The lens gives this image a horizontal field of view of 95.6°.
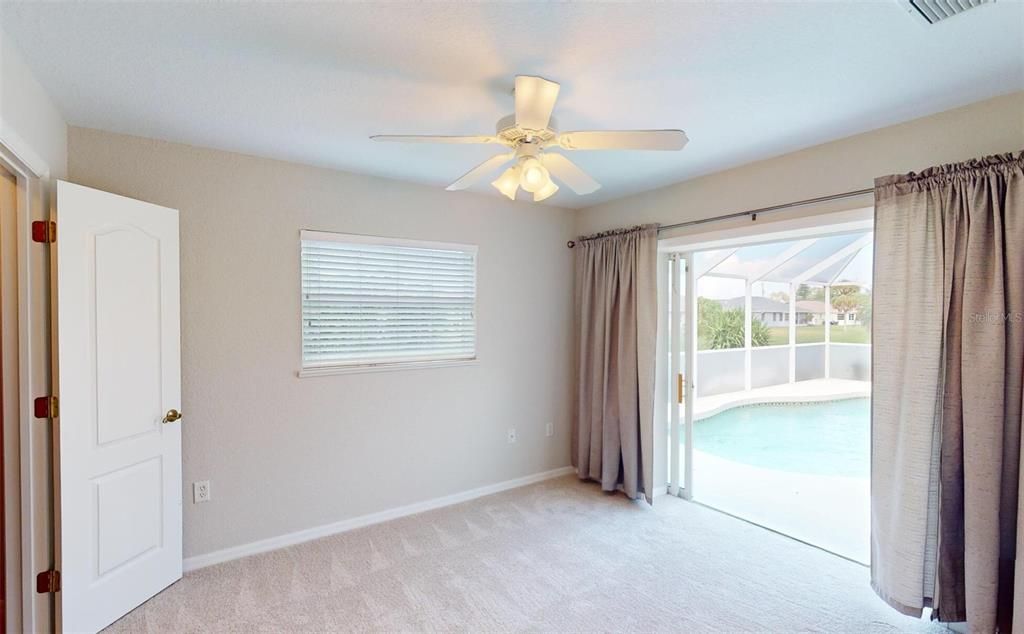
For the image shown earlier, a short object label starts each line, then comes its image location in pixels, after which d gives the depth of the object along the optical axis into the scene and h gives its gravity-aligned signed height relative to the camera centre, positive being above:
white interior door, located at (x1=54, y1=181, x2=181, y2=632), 2.05 -0.47
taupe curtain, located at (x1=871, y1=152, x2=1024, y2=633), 1.96 -0.37
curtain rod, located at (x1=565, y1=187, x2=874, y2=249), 2.53 +0.62
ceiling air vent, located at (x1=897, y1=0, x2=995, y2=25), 1.42 +0.94
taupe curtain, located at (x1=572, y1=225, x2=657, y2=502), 3.58 -0.41
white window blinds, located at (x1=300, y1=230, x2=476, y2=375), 3.13 +0.04
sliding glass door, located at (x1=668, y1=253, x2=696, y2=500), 3.70 -0.39
